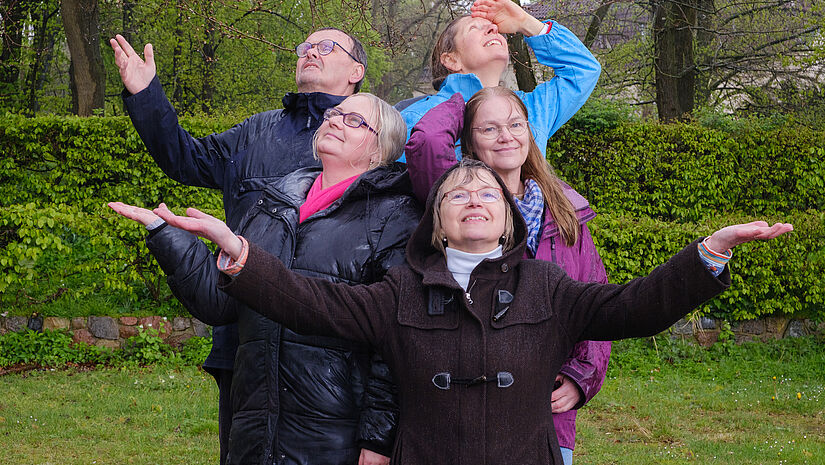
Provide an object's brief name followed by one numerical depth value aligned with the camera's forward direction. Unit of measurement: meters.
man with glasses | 3.34
